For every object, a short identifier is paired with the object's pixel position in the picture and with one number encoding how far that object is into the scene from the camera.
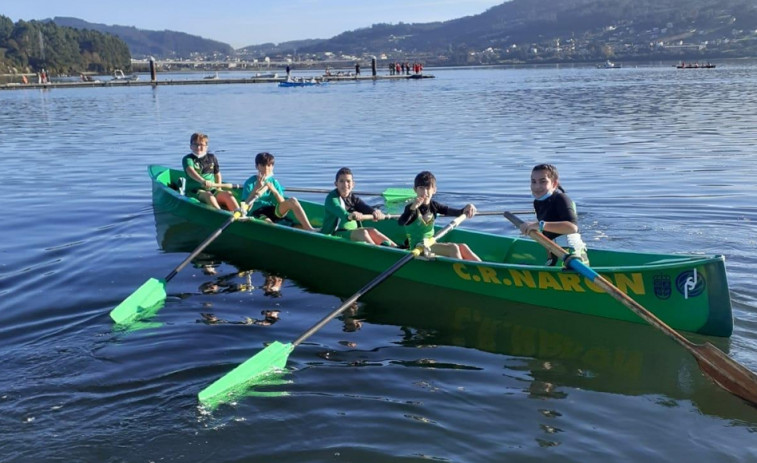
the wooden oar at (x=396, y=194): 12.07
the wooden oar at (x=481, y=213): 9.40
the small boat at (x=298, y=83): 69.61
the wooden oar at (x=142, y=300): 8.01
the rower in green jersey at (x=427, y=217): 8.52
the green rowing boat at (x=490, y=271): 6.79
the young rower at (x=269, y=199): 10.52
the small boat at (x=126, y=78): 82.94
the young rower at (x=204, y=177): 12.20
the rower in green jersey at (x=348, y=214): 9.23
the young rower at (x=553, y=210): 7.45
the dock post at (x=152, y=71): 72.28
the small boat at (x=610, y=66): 122.56
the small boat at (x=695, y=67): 90.32
